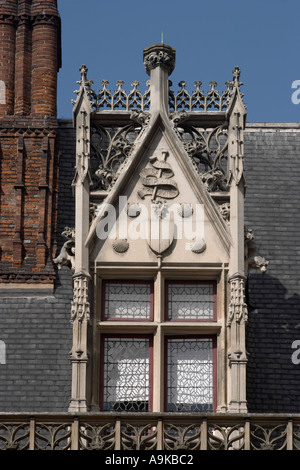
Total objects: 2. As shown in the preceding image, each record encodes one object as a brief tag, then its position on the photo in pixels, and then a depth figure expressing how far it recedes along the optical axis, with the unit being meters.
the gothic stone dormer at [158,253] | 26.06
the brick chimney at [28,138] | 28.61
